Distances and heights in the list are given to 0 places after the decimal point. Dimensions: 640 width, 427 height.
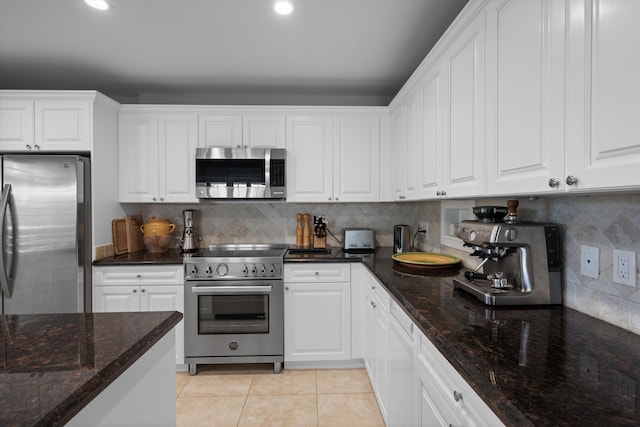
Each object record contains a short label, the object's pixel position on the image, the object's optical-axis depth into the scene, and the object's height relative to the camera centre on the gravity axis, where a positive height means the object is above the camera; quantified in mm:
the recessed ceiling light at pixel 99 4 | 1771 +1186
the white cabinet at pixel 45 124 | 2488 +694
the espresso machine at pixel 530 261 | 1276 -198
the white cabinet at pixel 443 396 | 813 -558
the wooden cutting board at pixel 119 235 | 2744 -211
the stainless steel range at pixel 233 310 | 2508 -787
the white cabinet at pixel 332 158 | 2896 +503
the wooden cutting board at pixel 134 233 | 2842 -198
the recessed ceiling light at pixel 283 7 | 1775 +1182
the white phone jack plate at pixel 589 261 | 1156 -182
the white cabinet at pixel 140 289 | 2514 -621
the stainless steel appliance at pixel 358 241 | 2895 -266
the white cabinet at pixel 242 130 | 2861 +749
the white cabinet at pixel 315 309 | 2570 -796
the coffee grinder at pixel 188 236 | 2947 -229
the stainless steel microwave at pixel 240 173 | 2752 +344
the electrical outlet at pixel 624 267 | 1025 -184
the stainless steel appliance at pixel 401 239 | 2719 -232
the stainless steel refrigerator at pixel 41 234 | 2293 -164
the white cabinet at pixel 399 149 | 2504 +536
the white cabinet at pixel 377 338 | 1806 -830
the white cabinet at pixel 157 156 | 2838 +502
